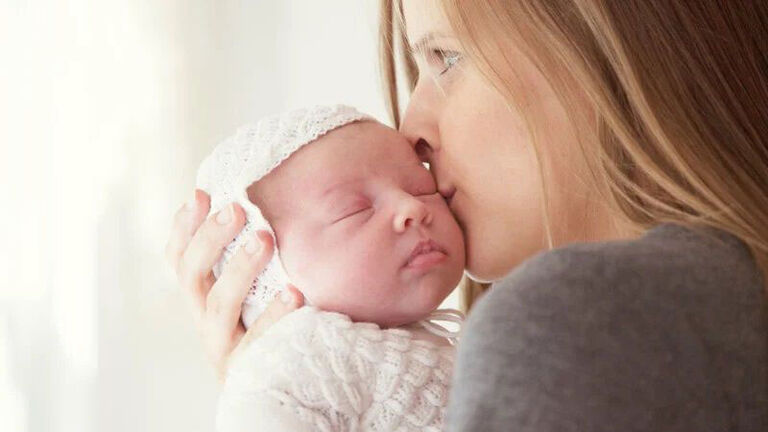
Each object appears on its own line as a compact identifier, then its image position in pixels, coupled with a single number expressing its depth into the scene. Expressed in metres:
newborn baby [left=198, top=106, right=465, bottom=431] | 1.21
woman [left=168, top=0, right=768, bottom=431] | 0.69
